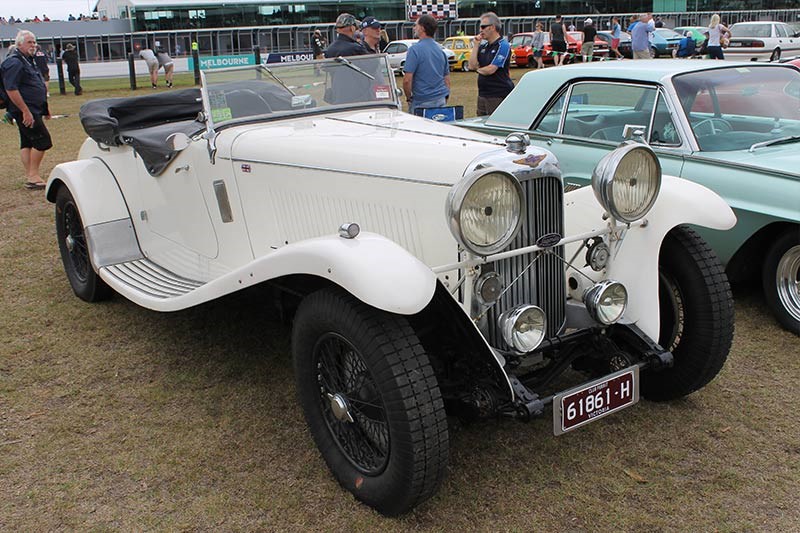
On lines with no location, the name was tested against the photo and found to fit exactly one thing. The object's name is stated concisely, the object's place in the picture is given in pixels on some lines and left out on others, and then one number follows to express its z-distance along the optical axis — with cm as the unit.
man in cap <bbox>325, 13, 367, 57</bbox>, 681
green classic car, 419
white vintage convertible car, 255
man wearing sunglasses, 736
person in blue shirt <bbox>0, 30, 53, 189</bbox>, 784
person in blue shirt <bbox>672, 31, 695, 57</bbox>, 2191
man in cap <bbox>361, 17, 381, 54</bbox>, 739
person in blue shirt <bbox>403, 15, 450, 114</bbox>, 697
